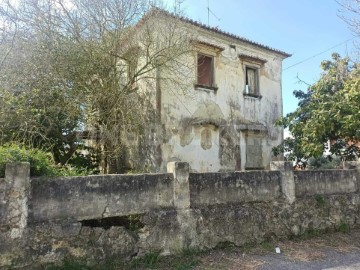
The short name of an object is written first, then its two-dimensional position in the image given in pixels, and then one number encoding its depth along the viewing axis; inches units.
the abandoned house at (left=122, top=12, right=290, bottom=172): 472.1
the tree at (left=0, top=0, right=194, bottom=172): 333.4
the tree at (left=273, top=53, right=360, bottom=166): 394.3
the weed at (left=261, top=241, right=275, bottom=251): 261.6
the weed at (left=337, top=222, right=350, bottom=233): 317.1
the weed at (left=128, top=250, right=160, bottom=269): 213.6
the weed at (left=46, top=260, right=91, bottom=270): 191.2
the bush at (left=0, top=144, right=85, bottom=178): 190.9
